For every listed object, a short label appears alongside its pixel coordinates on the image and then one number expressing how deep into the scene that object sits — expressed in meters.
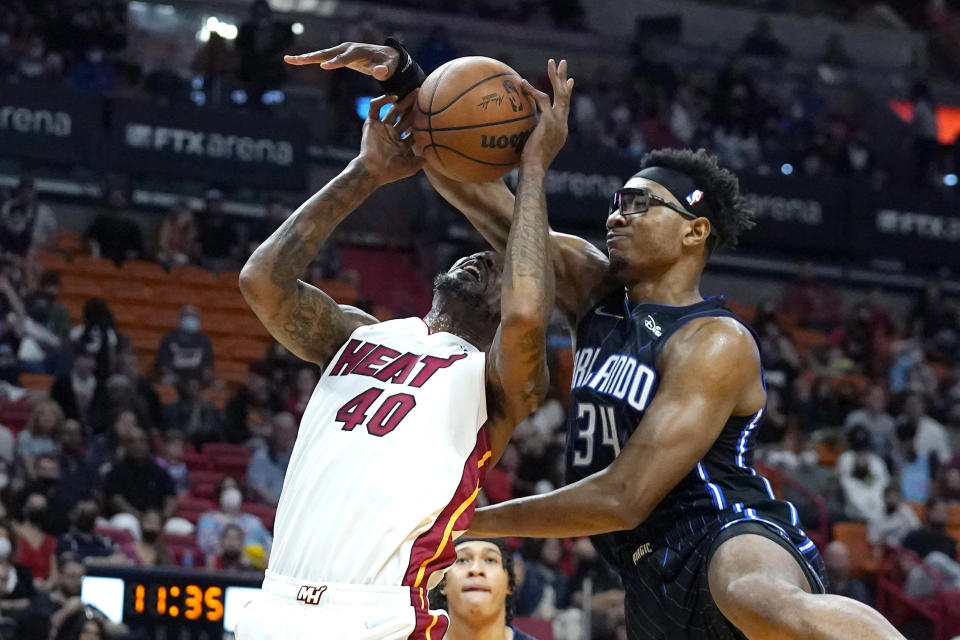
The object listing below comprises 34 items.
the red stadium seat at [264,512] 10.91
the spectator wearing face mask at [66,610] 7.32
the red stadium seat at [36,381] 12.36
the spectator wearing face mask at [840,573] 11.38
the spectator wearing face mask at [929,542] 12.78
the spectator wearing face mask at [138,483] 10.46
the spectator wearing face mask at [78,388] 11.64
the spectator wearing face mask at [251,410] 12.34
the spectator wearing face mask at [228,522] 10.28
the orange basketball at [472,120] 4.52
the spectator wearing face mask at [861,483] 13.60
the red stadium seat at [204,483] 11.45
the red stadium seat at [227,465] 11.93
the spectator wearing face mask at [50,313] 13.11
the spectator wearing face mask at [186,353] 13.07
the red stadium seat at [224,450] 12.02
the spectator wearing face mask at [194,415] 12.17
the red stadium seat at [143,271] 14.68
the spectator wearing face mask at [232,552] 9.80
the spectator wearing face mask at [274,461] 11.62
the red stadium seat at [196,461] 11.83
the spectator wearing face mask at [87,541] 9.51
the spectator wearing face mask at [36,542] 9.42
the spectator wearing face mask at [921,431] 14.94
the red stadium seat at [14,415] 11.54
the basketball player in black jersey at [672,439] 4.35
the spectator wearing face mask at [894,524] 12.98
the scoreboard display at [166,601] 7.18
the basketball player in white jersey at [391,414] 4.11
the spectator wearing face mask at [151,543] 9.85
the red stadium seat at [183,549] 10.04
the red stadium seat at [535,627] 8.65
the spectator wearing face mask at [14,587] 8.69
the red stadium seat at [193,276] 14.86
